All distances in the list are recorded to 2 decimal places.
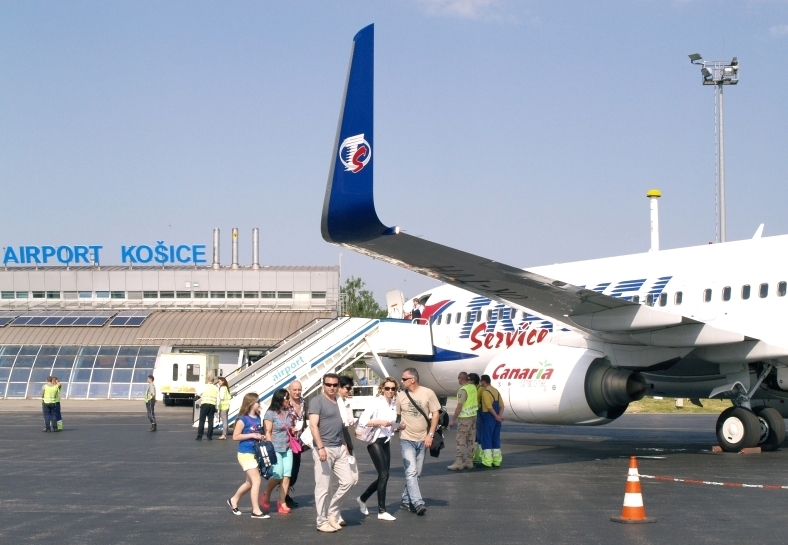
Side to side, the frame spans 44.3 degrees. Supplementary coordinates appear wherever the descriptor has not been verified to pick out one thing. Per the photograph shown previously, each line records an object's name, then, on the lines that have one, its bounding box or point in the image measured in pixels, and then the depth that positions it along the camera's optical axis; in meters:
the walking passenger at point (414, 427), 10.92
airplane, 15.44
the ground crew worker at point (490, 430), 16.02
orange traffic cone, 10.07
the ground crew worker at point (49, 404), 26.14
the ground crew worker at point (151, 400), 26.65
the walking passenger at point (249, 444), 10.87
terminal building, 49.75
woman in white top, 10.87
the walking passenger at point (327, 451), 10.08
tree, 86.56
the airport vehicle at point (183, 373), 45.97
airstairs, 25.97
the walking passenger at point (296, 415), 11.30
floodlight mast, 35.59
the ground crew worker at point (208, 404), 23.28
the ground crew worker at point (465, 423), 15.66
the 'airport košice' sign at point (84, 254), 64.81
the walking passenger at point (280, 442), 11.14
